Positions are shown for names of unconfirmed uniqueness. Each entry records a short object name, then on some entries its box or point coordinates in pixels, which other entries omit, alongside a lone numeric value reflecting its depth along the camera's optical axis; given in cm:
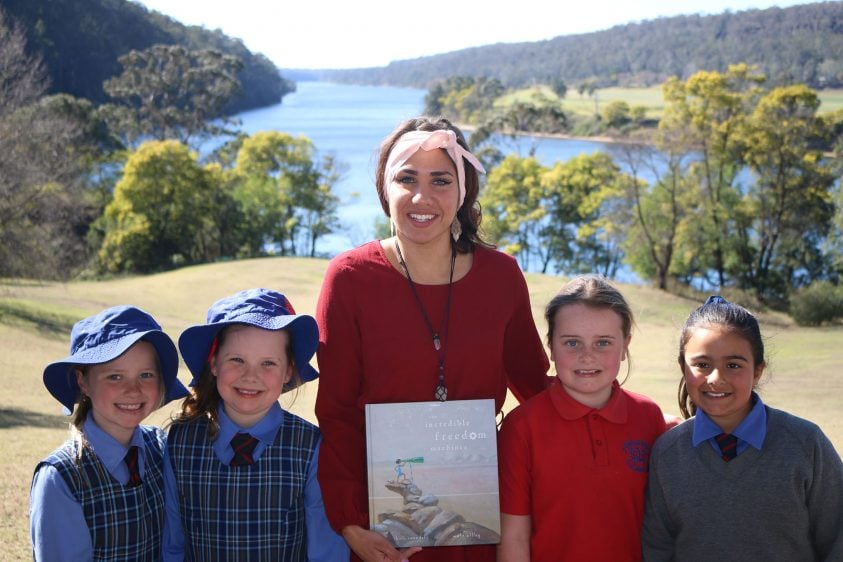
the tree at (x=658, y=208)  3888
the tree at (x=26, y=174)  1911
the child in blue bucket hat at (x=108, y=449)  303
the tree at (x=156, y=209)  3806
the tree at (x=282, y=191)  4531
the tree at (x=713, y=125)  3691
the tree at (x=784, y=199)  3638
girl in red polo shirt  317
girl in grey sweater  298
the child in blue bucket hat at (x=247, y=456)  323
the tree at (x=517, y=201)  4712
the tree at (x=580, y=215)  4597
